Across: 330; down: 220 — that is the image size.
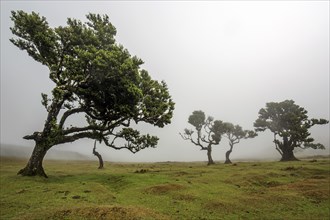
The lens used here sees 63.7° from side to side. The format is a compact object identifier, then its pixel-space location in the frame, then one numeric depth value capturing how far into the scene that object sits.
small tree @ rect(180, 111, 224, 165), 72.69
